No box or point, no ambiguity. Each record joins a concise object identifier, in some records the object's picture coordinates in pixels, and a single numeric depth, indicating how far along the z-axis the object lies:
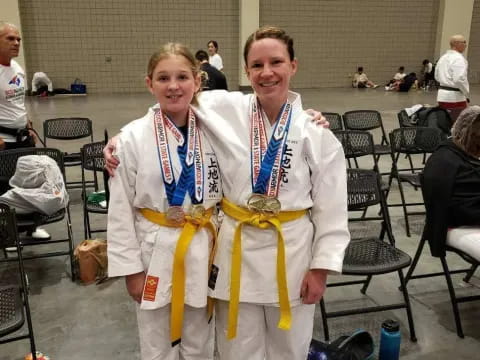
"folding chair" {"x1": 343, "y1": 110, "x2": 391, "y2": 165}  5.53
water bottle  2.40
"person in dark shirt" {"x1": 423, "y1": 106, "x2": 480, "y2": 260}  2.70
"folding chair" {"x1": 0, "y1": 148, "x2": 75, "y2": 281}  3.28
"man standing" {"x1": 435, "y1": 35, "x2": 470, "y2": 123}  6.38
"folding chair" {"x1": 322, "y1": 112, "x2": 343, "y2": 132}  5.35
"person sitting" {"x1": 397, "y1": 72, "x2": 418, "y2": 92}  14.13
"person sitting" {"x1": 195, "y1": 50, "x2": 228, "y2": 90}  7.63
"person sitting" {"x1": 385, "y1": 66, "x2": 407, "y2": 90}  14.32
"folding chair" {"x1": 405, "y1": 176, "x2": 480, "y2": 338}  2.71
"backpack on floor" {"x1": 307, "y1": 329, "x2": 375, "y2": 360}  2.31
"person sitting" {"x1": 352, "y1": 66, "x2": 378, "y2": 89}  14.85
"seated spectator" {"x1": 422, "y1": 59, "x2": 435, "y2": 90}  14.45
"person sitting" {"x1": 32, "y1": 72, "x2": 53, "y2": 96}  12.06
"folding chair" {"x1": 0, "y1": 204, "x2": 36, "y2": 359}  2.11
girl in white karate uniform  1.65
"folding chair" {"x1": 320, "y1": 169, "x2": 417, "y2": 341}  2.52
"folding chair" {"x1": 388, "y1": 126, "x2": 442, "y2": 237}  4.51
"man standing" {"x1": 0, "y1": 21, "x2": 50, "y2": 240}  3.84
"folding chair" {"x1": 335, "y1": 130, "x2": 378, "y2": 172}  4.39
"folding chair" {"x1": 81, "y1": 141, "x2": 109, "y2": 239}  3.71
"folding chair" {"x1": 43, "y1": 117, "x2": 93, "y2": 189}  5.38
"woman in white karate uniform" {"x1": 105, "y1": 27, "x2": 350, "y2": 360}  1.65
